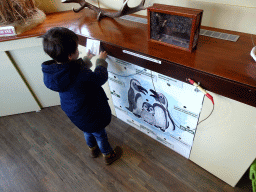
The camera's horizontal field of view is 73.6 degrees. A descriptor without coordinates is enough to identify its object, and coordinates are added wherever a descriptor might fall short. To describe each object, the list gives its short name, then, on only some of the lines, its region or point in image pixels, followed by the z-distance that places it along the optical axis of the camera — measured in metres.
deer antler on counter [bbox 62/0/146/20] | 1.09
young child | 0.82
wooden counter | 0.68
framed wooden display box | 0.78
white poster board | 1.00
